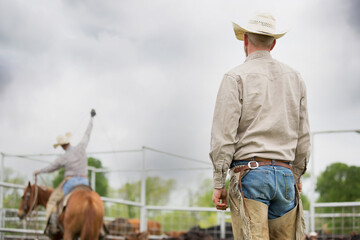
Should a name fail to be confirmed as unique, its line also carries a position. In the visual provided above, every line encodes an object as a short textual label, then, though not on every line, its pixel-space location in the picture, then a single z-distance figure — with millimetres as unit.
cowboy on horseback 8789
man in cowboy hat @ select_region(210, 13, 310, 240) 3119
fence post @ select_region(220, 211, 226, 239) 10328
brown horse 8109
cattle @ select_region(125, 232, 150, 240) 9617
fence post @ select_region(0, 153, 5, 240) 9444
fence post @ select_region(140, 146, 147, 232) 9992
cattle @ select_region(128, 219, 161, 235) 11505
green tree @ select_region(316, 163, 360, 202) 41562
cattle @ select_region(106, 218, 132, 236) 11030
